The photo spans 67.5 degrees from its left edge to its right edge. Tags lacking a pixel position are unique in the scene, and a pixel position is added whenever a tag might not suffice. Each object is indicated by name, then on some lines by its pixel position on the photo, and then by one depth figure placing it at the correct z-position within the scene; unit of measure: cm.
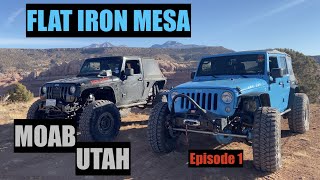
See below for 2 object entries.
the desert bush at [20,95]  1969
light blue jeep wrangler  393
